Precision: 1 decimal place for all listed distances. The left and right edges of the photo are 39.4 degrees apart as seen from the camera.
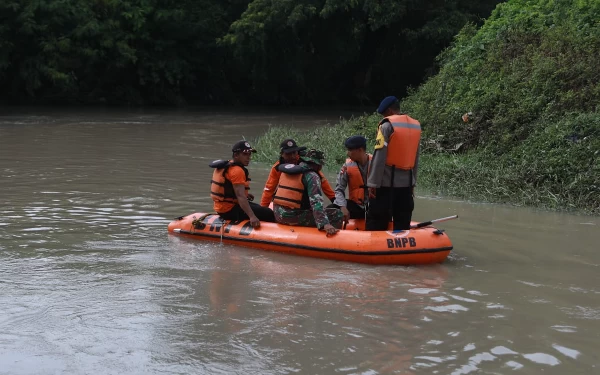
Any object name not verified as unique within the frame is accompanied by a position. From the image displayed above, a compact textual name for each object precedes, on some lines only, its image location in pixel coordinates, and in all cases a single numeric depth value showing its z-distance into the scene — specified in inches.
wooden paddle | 280.0
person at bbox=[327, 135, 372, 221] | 281.7
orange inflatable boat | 270.7
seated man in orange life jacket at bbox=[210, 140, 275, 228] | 296.2
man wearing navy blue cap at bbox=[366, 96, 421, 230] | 268.1
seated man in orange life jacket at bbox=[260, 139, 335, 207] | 288.7
